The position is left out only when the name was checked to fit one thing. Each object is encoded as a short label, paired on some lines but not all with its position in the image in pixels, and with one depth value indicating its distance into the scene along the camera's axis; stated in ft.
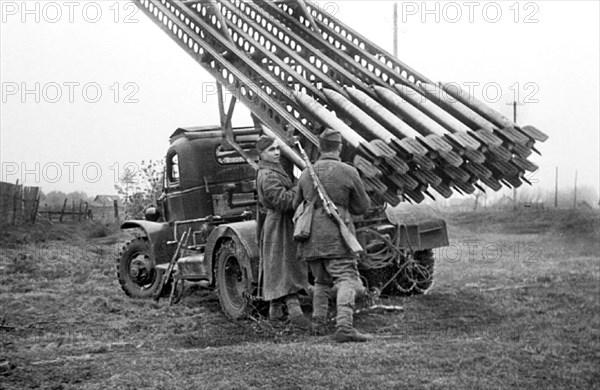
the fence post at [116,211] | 118.21
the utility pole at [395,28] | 83.25
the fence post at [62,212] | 106.70
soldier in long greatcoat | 26.99
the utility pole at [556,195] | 141.09
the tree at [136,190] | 77.10
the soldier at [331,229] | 24.73
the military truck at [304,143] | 27.20
